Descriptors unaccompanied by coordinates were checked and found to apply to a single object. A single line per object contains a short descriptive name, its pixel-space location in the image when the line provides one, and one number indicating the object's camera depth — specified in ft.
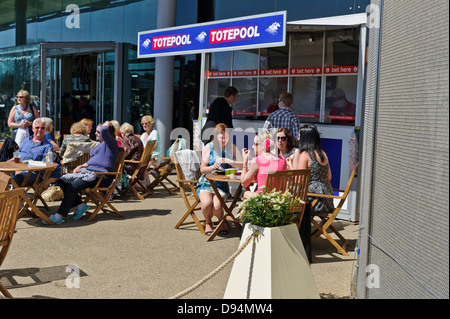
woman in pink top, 16.39
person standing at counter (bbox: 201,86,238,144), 26.76
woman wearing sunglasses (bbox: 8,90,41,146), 27.73
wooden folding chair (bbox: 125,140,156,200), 26.25
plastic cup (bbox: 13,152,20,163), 20.29
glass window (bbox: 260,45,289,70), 28.86
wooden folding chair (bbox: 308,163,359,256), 17.21
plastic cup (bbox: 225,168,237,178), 18.87
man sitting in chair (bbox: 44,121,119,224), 20.84
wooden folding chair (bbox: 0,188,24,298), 10.92
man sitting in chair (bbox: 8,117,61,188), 21.16
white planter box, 9.20
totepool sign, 21.65
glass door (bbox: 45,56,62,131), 42.78
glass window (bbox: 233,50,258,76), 29.37
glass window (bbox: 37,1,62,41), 49.01
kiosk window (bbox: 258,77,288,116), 29.14
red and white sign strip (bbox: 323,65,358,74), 25.85
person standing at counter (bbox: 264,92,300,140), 24.86
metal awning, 21.98
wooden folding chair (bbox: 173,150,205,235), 19.98
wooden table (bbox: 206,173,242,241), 18.08
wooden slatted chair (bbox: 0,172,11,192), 13.01
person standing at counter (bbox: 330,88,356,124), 26.09
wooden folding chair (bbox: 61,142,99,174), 23.61
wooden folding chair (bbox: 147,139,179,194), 28.58
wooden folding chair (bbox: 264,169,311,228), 14.83
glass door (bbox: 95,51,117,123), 41.93
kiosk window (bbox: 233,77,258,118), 29.91
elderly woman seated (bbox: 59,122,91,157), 23.88
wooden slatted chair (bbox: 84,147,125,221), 21.35
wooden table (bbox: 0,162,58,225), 19.25
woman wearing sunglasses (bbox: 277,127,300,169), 17.49
